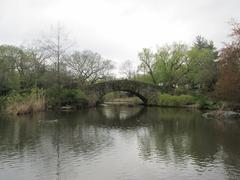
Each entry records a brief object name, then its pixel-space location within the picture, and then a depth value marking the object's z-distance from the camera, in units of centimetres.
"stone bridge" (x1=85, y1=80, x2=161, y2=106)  2587
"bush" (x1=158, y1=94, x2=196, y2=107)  2605
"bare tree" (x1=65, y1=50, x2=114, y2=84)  3247
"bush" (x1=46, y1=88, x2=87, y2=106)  2180
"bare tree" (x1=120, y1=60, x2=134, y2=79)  4521
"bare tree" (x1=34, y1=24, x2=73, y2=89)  2345
